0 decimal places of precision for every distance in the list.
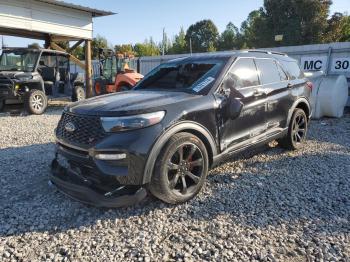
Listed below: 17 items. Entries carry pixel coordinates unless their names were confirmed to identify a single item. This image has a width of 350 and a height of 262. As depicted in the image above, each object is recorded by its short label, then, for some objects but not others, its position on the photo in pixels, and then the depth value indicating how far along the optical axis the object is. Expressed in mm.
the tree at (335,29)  38906
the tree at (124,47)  56922
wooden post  15563
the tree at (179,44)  65688
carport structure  12578
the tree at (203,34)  69819
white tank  9773
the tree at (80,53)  46459
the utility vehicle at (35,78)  11133
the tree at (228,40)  59788
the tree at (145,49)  65506
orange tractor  14805
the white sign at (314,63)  12070
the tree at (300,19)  37625
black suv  3551
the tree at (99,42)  39922
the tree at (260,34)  40531
